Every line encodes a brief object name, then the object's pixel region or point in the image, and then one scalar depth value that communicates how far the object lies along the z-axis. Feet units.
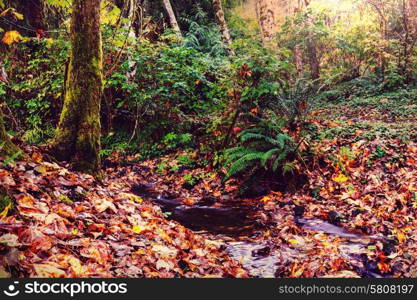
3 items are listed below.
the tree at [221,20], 47.14
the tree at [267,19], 42.55
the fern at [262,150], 20.74
